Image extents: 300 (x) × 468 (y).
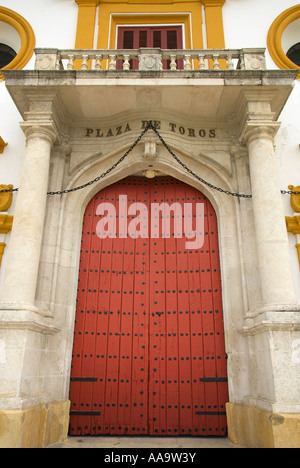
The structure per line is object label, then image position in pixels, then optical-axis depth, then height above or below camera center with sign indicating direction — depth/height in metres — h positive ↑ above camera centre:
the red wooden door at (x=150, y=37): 7.61 +6.61
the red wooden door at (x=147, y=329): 5.20 +0.65
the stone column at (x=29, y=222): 4.71 +1.97
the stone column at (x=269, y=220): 4.68 +2.01
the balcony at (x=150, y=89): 5.42 +4.03
